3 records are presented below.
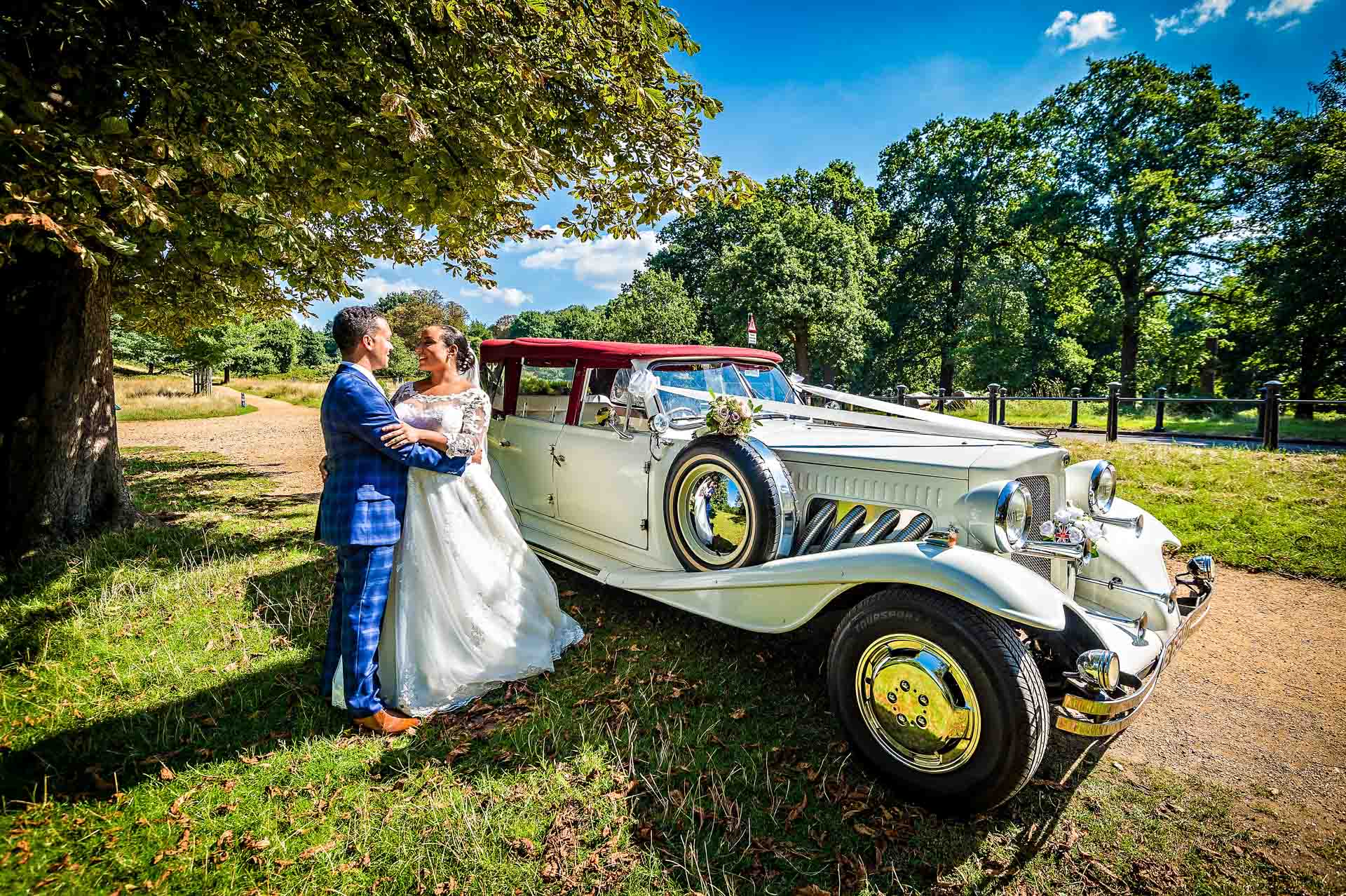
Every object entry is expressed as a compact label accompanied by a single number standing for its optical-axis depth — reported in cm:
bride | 329
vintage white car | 243
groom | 289
